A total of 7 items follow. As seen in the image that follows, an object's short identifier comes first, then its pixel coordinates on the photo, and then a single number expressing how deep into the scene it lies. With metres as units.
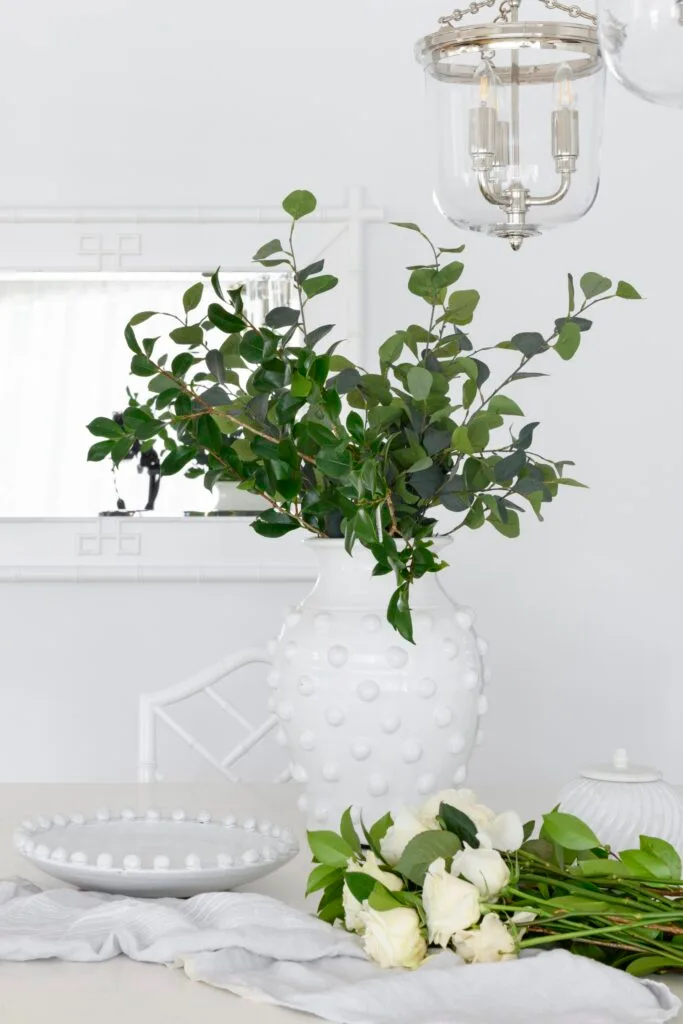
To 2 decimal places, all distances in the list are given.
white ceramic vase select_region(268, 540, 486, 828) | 3.28
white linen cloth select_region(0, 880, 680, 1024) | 2.71
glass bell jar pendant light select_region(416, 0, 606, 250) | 3.47
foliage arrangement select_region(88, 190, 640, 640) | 3.16
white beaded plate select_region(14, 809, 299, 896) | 3.04
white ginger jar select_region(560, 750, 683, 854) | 3.11
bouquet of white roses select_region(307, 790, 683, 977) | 2.76
